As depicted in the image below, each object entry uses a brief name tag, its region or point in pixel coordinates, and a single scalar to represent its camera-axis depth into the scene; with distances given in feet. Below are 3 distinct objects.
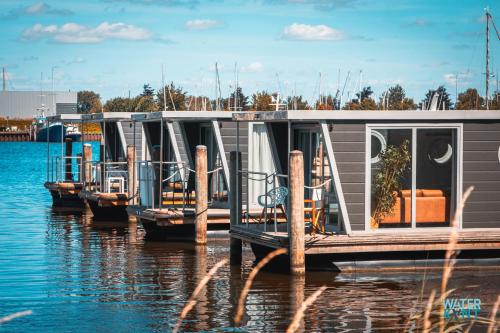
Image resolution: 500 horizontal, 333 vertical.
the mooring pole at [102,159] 91.50
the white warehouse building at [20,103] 517.96
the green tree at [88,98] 496.84
